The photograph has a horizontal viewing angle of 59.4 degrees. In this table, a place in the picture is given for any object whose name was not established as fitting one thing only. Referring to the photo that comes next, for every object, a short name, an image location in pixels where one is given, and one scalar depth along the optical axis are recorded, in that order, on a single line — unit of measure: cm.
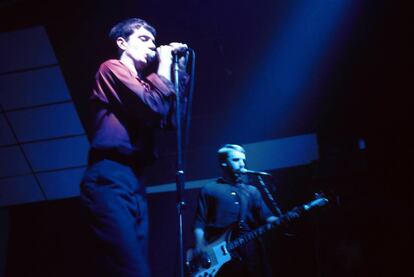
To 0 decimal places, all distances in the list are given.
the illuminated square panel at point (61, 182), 446
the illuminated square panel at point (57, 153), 414
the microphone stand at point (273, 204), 302
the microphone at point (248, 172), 278
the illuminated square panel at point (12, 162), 417
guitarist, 267
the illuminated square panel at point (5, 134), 390
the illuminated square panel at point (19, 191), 450
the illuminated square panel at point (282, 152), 435
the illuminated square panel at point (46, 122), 382
